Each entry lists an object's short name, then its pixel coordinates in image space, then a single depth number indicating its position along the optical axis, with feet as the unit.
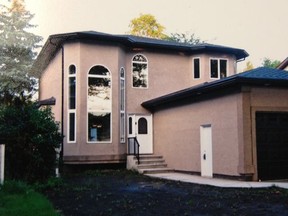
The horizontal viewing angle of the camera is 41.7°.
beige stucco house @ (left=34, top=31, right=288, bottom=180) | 46.26
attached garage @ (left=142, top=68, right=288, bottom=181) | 45.24
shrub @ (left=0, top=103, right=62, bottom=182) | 41.16
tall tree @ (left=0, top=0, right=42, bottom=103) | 107.76
